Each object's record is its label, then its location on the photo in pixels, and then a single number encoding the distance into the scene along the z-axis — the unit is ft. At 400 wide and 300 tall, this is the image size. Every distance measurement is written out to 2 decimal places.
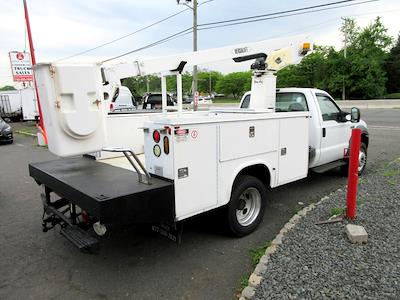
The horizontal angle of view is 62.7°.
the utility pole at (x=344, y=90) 147.97
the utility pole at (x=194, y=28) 73.20
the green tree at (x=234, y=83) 266.57
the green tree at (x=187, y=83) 250.43
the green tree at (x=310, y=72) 161.22
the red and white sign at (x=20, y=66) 59.00
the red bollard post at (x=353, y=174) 13.97
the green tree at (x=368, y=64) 143.02
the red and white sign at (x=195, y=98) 65.21
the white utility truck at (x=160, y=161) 10.14
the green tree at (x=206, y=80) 305.53
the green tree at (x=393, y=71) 167.84
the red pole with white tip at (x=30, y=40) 37.96
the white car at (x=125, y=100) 49.55
